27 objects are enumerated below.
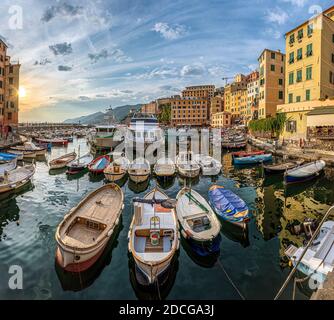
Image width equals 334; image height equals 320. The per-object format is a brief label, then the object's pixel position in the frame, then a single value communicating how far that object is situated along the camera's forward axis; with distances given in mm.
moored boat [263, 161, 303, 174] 27062
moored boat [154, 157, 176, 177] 25144
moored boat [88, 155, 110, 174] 27375
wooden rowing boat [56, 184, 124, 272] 9539
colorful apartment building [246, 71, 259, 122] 72938
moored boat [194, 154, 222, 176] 28225
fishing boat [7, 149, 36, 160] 37781
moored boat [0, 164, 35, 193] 19950
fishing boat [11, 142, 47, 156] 39875
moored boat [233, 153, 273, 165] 33469
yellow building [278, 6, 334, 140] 37344
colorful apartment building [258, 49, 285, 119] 54844
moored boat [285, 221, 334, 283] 8959
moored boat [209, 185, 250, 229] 13133
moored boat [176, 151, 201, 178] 25844
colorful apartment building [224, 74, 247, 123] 103875
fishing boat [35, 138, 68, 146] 58981
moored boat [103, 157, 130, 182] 24469
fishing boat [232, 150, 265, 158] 35638
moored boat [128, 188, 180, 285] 8695
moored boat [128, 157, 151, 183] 24219
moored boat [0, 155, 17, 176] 24656
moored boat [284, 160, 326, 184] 23500
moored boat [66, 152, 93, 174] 28484
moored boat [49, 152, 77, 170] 30969
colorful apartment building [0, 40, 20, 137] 53856
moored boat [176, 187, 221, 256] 11352
